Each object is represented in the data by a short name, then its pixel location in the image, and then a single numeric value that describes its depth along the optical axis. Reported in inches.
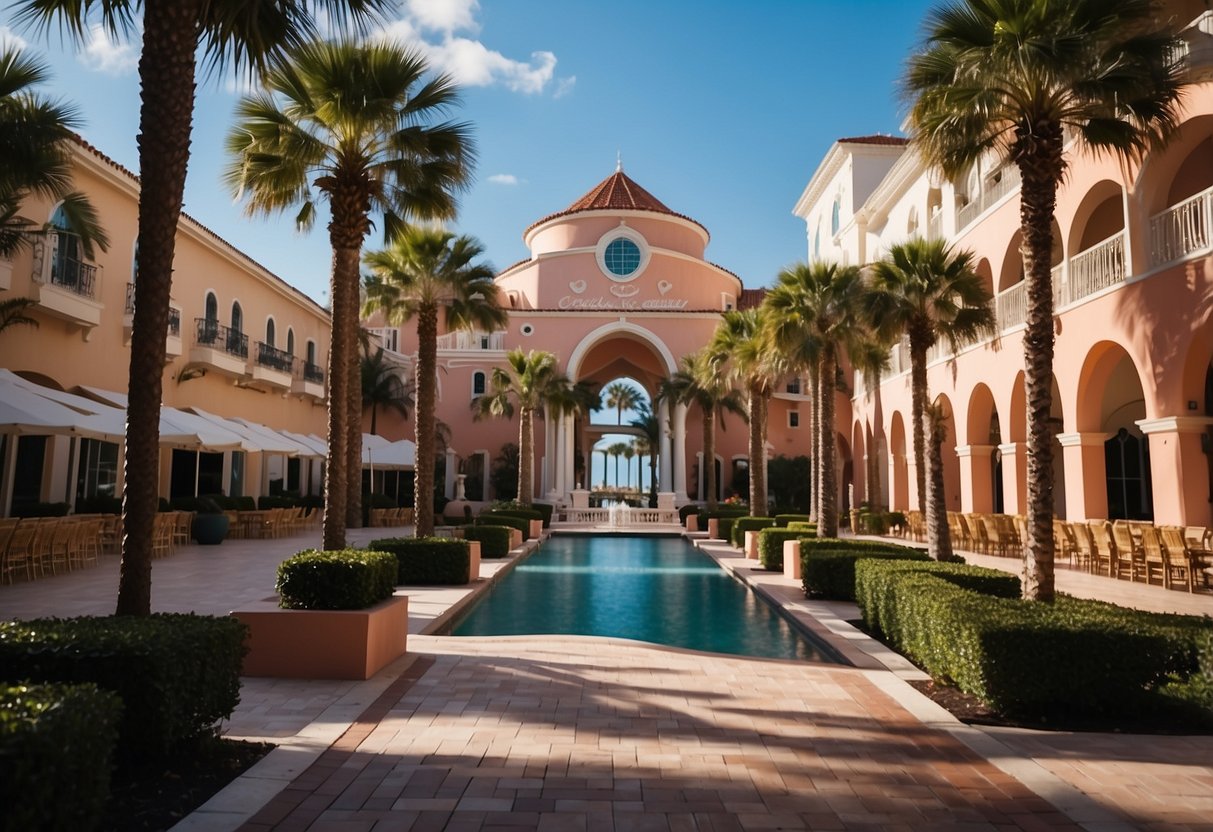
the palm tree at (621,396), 2920.8
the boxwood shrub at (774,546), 645.9
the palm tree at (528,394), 1152.8
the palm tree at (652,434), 1828.5
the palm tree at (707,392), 1075.9
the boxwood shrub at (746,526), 848.9
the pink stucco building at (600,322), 1526.8
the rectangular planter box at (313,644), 270.1
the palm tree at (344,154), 415.5
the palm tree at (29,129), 461.7
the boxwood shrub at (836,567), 467.5
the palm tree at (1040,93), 326.6
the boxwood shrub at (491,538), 719.7
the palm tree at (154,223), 221.8
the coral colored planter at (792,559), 577.0
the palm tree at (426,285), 655.1
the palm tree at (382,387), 1448.1
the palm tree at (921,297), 593.3
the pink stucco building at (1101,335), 529.7
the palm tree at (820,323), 665.6
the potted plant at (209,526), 786.8
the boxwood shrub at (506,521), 855.1
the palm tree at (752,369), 881.5
